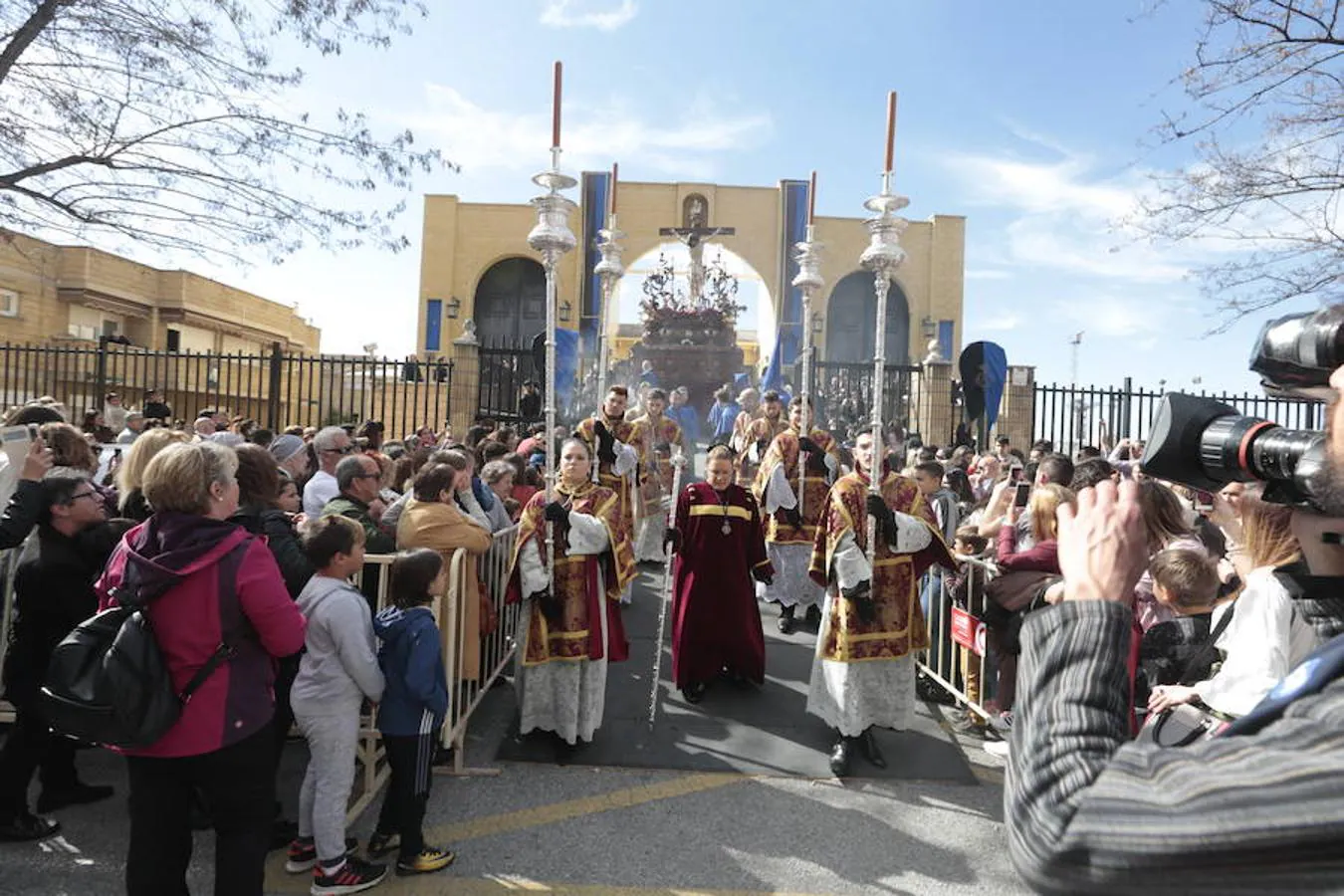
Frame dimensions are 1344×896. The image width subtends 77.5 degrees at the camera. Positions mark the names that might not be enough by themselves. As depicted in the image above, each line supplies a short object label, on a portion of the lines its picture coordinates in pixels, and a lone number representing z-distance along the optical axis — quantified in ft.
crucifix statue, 73.15
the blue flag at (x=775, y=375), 53.52
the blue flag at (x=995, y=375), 44.98
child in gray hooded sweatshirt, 10.78
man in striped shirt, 2.75
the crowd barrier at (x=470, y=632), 14.92
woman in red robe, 18.93
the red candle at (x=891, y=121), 14.98
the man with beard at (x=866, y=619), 15.51
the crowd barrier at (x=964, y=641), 17.35
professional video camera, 4.09
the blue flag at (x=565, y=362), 50.06
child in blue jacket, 11.39
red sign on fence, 17.11
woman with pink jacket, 8.60
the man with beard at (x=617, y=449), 22.46
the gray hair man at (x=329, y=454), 17.63
